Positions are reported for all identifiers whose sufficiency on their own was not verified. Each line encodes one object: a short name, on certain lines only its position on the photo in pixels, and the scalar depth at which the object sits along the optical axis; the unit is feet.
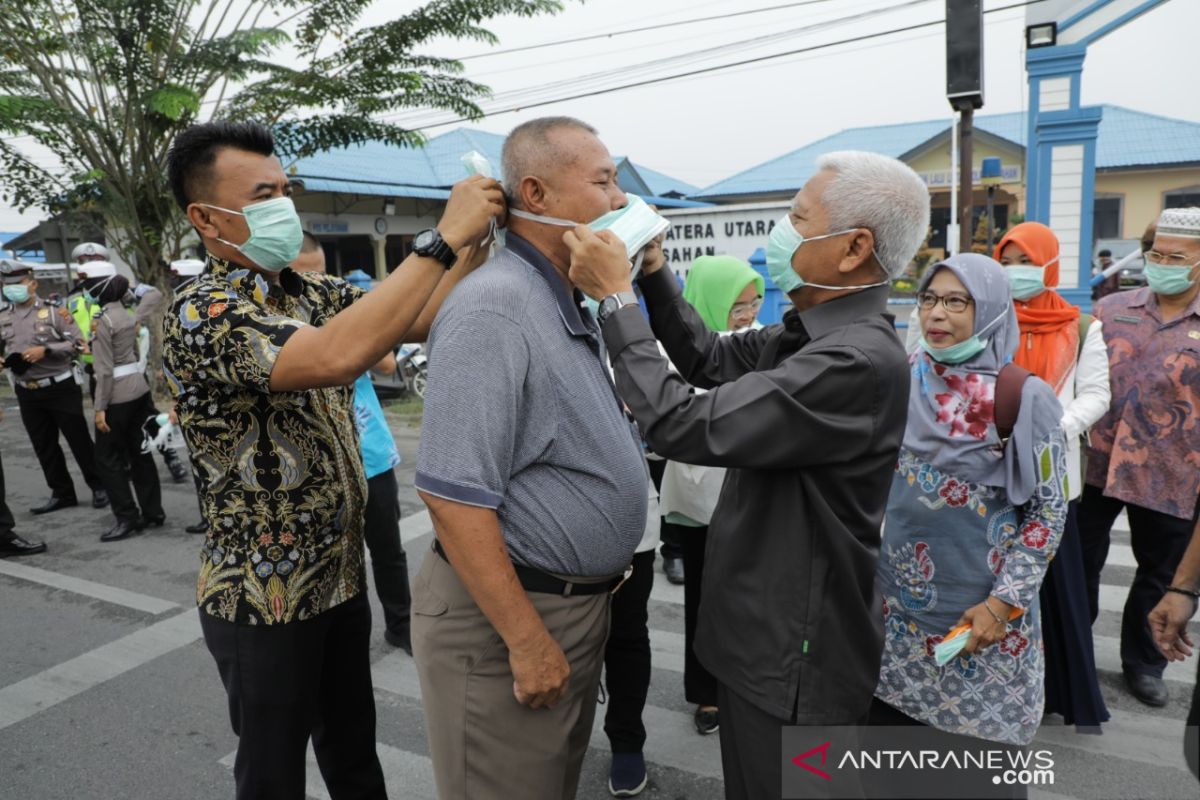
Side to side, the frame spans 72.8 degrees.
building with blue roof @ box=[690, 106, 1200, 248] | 82.99
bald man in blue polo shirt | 5.20
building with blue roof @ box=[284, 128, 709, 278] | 55.36
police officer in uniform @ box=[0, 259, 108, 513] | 20.39
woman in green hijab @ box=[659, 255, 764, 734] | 10.30
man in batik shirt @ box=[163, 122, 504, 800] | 5.81
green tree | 29.48
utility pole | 20.33
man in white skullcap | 10.94
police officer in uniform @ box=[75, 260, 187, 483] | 21.48
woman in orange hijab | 9.61
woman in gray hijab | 7.39
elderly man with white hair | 5.28
